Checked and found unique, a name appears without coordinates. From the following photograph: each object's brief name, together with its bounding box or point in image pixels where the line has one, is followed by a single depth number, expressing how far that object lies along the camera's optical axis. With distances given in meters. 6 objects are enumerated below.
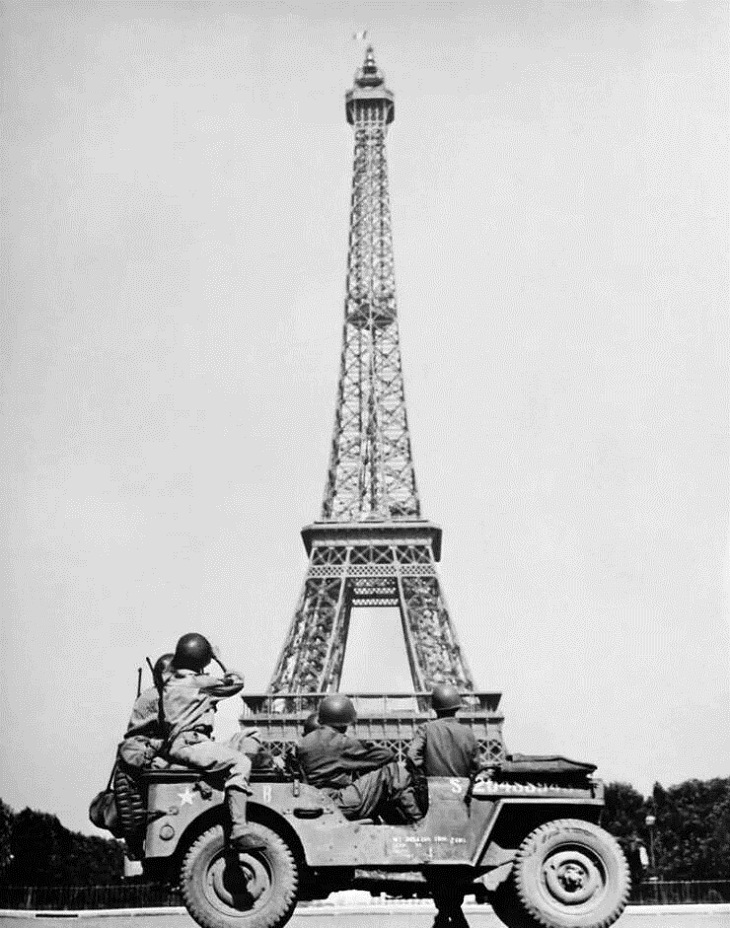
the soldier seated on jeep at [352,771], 7.13
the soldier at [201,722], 6.76
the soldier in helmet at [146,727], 7.15
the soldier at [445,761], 7.25
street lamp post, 18.87
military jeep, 6.89
